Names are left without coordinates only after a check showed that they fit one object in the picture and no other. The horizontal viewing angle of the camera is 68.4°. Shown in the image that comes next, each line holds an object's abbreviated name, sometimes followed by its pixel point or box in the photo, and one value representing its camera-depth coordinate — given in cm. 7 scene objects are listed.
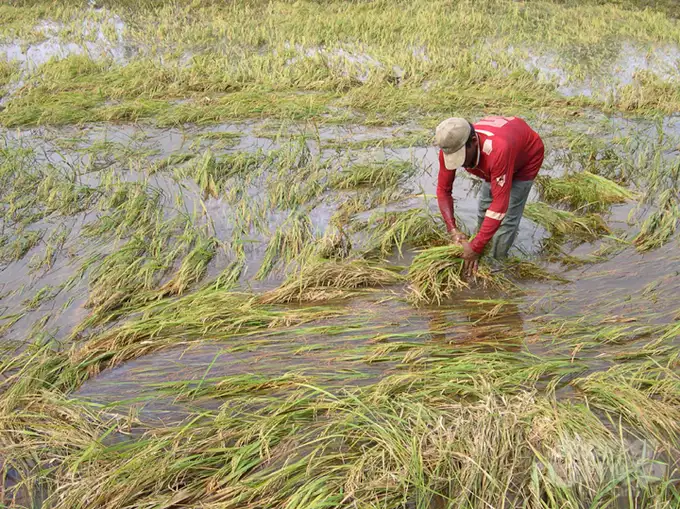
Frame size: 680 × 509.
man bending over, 273
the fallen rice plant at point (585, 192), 428
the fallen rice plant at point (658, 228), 364
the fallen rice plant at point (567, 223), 388
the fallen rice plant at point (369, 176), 465
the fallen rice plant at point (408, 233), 369
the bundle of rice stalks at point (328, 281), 316
